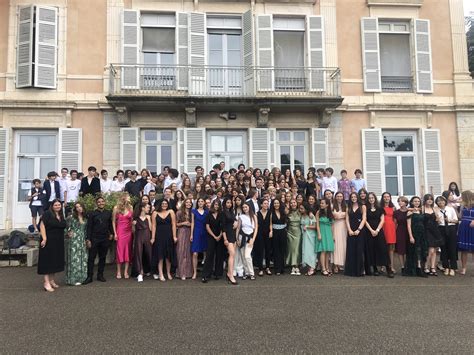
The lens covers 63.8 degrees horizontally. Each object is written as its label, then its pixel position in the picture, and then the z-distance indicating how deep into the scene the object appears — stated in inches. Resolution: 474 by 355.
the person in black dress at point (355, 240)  295.6
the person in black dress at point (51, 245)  254.7
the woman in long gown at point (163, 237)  287.4
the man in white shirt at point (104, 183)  393.7
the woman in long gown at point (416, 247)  295.9
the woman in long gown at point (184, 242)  291.0
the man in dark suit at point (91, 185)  384.2
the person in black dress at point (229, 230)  278.2
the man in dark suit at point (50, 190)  393.4
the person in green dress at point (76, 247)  272.4
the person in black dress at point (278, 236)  301.1
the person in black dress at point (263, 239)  301.0
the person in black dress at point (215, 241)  285.4
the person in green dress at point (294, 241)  305.7
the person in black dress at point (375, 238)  298.7
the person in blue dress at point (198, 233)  291.4
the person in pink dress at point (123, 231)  289.6
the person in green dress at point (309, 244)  303.9
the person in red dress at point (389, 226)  304.0
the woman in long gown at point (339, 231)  305.7
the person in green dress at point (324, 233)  301.4
